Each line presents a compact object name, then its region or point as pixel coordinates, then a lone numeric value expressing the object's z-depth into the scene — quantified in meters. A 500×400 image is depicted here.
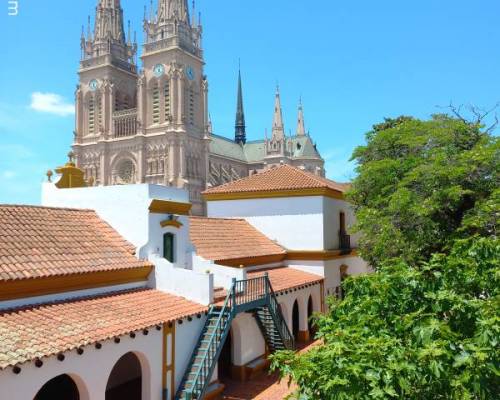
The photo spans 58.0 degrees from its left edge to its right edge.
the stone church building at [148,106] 59.72
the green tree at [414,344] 5.54
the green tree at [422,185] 15.20
